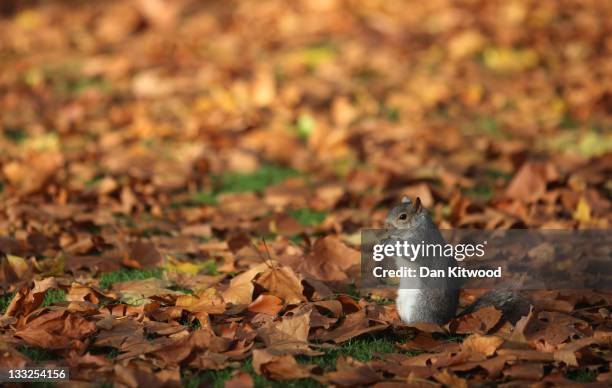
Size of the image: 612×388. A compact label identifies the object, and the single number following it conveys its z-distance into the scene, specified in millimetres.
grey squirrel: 7215
